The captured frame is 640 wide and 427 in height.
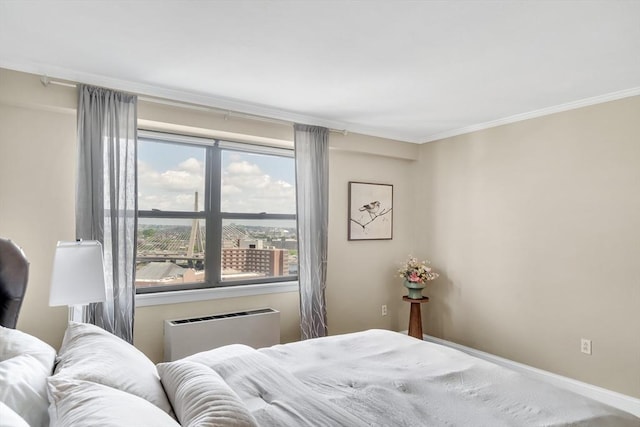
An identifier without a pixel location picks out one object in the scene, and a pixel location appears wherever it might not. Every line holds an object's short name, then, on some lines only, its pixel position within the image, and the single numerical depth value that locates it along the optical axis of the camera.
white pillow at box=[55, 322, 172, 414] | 1.42
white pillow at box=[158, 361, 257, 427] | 1.17
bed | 1.22
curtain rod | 2.73
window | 3.42
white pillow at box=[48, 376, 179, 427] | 1.07
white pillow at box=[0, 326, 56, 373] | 1.50
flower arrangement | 4.27
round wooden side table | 4.23
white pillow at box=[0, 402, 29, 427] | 0.92
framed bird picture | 4.41
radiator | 3.11
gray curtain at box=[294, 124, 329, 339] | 3.81
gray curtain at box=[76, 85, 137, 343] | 2.78
